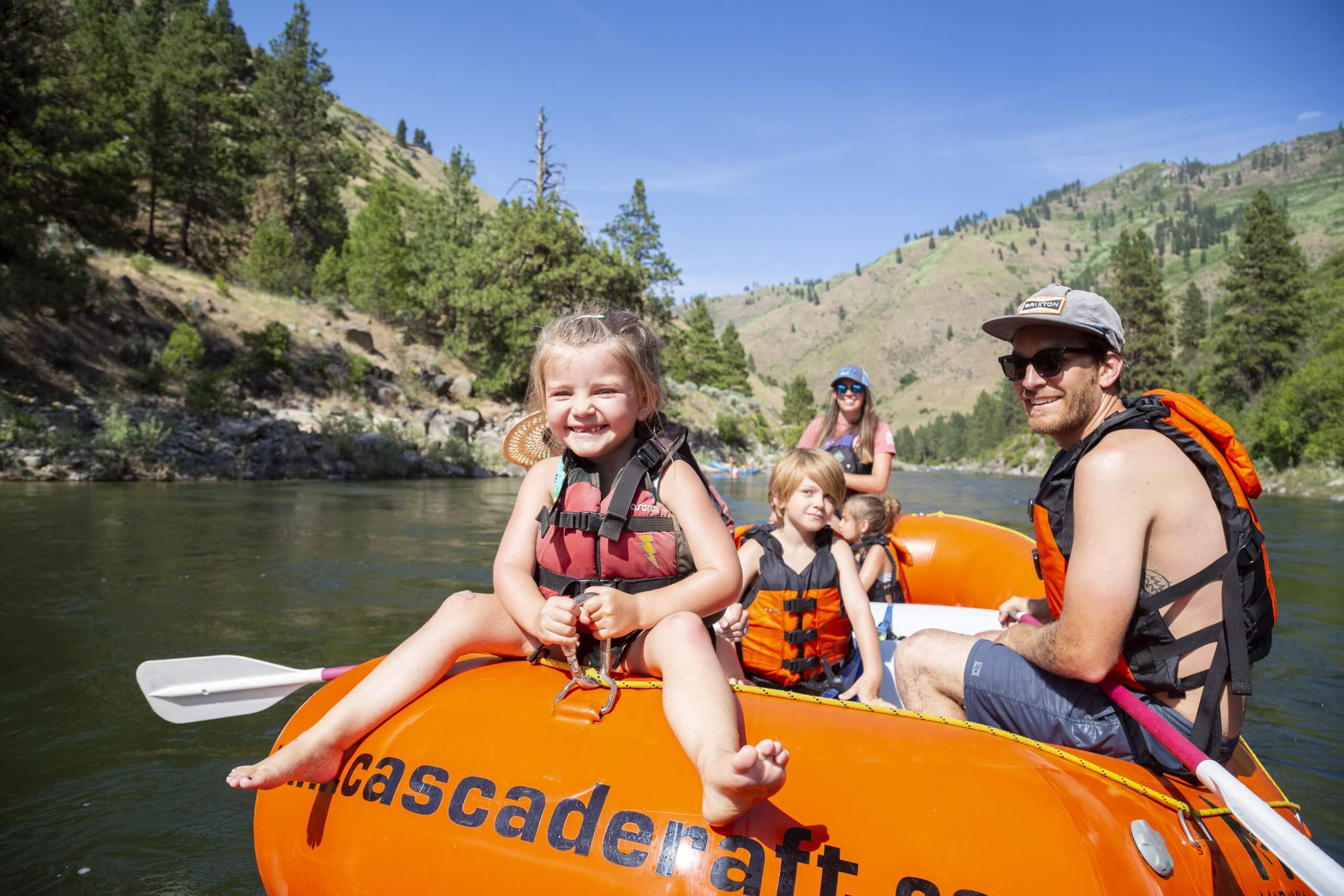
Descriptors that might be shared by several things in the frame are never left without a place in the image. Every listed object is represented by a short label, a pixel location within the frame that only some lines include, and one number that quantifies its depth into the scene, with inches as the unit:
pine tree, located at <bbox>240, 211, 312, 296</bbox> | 1109.7
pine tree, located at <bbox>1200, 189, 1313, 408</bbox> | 1400.1
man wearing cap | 73.8
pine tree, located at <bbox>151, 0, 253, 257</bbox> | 1071.0
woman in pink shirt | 202.5
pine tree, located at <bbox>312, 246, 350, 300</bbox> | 1263.5
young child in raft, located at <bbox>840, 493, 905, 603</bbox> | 193.9
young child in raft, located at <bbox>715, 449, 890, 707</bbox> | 127.8
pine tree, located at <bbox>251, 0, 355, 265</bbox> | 1381.6
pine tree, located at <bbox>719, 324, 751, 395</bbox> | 2221.9
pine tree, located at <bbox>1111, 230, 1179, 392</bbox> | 1569.9
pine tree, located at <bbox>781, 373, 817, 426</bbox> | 2630.4
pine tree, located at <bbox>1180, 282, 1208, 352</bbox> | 2126.0
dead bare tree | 1099.3
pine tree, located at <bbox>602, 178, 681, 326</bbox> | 1229.1
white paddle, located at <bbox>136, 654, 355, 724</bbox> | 111.3
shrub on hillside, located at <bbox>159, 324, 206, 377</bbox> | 717.9
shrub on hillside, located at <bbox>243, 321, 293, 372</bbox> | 831.1
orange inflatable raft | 64.1
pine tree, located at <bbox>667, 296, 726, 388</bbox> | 1902.1
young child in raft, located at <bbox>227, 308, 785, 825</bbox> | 76.0
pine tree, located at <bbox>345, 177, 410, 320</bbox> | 1242.0
